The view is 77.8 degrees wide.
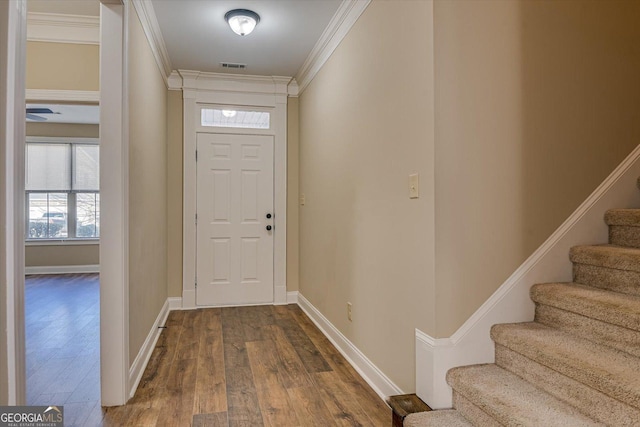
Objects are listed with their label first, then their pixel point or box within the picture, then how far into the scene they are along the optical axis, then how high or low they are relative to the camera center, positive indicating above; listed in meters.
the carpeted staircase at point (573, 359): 1.41 -0.56
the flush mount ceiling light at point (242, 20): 2.95 +1.47
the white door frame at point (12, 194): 1.14 +0.07
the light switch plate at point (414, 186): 1.93 +0.15
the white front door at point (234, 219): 4.43 -0.04
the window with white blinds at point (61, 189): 6.66 +0.47
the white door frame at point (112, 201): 2.19 +0.08
